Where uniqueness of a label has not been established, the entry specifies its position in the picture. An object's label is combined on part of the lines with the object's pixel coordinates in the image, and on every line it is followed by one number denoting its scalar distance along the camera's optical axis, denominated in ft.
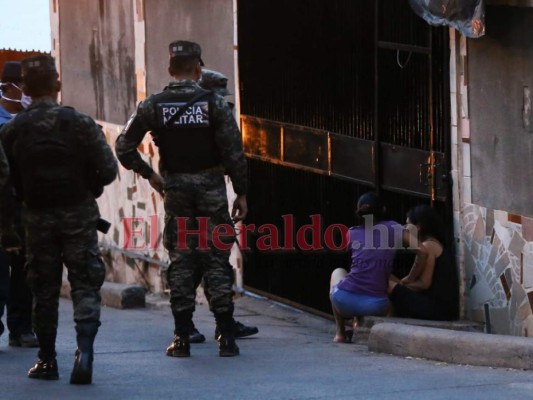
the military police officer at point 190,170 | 54.90
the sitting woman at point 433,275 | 62.39
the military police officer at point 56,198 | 48.55
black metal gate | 64.34
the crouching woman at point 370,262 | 63.72
